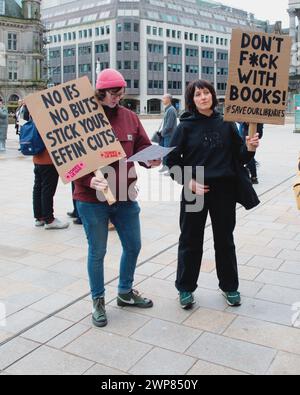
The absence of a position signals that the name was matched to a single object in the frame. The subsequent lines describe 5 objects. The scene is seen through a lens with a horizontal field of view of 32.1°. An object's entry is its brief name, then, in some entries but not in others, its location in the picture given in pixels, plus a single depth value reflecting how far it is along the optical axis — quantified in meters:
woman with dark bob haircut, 4.16
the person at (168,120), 11.30
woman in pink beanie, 4.00
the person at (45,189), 7.18
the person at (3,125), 18.02
